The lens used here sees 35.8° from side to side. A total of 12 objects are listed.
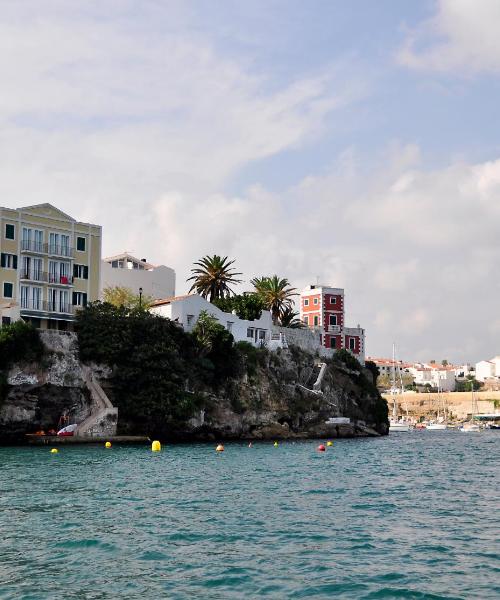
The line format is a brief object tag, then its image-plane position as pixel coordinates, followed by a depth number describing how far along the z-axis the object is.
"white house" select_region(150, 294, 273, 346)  91.62
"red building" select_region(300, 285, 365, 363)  126.50
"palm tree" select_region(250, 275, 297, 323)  118.31
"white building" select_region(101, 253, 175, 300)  105.00
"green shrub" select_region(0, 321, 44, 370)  72.56
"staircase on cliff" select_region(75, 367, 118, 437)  74.06
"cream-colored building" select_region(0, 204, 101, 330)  83.56
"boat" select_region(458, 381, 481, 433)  144.75
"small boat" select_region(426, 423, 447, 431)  156.88
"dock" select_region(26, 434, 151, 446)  71.19
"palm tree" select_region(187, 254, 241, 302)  107.94
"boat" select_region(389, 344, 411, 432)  141.62
